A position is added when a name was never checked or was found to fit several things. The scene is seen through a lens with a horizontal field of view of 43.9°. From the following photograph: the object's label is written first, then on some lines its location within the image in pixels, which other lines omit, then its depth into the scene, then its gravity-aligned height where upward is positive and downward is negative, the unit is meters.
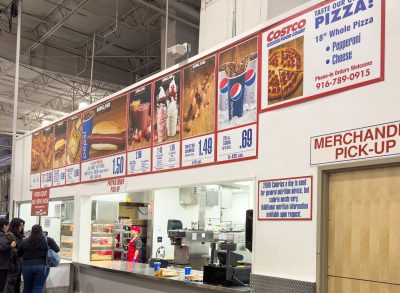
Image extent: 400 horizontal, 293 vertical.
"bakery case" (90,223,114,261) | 8.23 -0.90
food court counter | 5.34 -1.17
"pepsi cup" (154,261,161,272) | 6.47 -1.01
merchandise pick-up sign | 3.53 +0.38
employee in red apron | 9.27 -1.16
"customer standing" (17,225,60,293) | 7.03 -1.05
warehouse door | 3.54 -0.28
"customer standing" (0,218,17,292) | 6.83 -0.96
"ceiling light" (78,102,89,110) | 8.46 +1.39
